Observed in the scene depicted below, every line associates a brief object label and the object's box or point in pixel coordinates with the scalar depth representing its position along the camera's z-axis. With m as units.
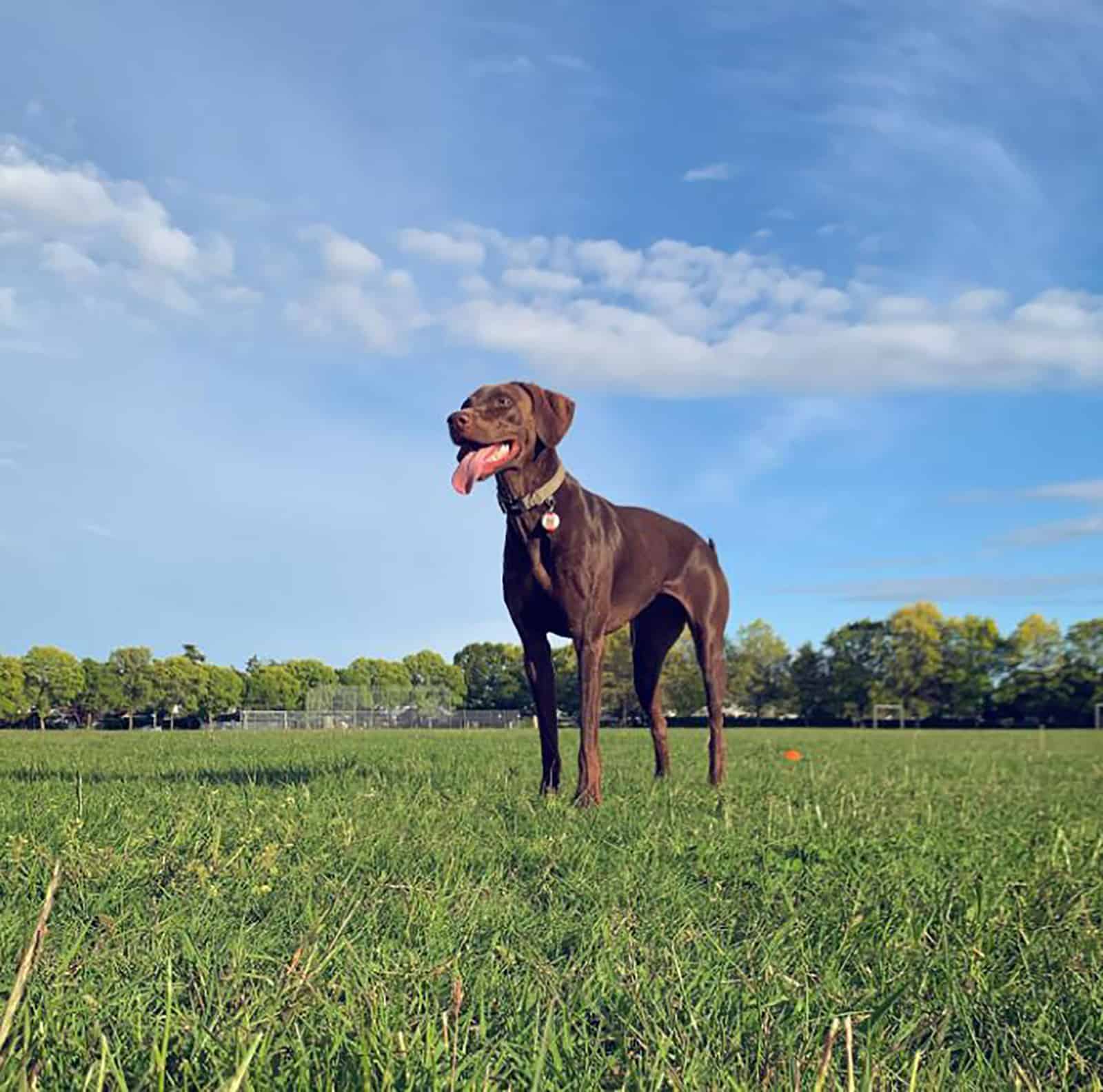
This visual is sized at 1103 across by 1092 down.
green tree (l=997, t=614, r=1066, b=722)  89.75
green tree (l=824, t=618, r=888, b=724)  91.19
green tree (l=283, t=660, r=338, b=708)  118.38
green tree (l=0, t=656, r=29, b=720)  87.69
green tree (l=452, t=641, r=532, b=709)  107.44
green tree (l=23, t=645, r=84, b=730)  90.50
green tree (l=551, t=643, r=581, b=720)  85.75
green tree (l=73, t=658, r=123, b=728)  93.00
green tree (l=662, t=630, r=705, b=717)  81.38
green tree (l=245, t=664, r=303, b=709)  111.75
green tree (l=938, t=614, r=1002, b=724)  90.81
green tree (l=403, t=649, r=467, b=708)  111.50
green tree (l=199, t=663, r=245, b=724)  103.50
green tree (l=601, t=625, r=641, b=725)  77.31
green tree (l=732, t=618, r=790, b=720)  92.94
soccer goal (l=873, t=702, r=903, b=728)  88.75
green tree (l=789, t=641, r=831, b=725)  93.19
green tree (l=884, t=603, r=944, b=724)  91.56
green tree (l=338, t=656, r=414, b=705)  121.00
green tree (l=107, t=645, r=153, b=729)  95.65
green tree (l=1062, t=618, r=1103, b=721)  87.62
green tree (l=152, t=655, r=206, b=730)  98.75
